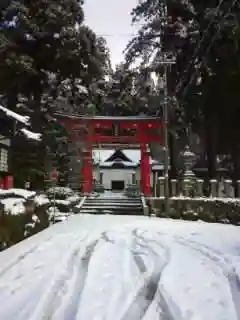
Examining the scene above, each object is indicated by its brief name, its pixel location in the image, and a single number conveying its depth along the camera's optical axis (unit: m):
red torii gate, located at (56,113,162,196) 14.94
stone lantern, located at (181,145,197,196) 12.10
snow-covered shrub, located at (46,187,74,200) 12.47
